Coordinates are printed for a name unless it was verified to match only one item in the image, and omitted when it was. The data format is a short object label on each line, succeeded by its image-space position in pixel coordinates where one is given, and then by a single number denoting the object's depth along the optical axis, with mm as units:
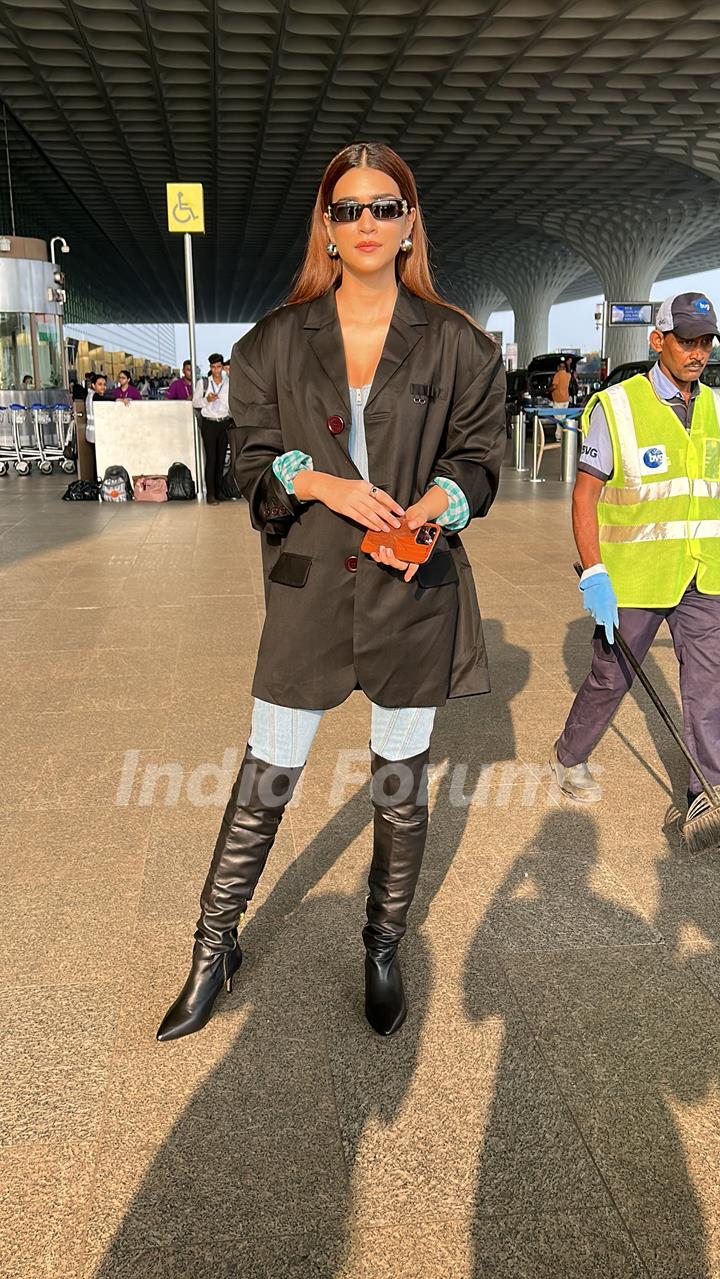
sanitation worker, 3557
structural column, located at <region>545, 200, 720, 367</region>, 38244
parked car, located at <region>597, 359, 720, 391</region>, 22969
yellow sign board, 14227
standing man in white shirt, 13469
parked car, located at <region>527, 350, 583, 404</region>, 30359
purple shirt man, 16047
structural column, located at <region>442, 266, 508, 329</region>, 64438
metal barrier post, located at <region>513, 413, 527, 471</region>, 18094
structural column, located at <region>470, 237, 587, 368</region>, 50969
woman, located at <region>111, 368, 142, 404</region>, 15047
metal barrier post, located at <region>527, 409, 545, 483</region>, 16578
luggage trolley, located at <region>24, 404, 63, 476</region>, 18797
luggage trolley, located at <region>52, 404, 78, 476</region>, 18906
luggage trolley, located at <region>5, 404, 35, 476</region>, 18656
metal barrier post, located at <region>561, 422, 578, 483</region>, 16234
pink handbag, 14359
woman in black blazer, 2326
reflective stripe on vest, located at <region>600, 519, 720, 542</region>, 3586
